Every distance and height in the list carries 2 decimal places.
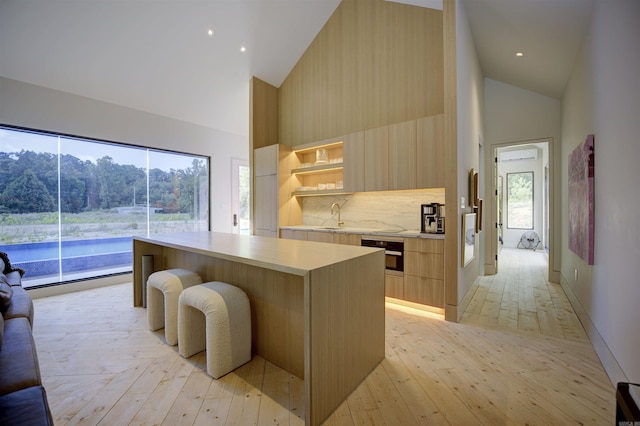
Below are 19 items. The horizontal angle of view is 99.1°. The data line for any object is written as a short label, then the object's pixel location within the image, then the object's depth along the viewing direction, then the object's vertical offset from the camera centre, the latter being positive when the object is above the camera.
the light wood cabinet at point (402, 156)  3.23 +0.66
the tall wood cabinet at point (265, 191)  4.53 +0.32
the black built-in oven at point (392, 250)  3.17 -0.47
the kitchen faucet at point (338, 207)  4.21 -0.05
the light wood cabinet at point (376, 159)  3.48 +0.66
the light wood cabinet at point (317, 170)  4.16 +0.63
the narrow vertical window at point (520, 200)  8.27 +0.29
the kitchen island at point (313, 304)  1.42 -0.61
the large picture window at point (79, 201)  3.52 +0.14
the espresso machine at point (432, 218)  3.17 -0.10
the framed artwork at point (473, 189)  3.53 +0.28
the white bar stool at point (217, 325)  1.86 -0.83
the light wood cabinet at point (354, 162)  3.73 +0.67
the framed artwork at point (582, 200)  2.32 +0.09
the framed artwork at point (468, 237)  3.01 -0.33
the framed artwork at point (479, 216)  3.99 -0.10
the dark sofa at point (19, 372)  0.88 -0.65
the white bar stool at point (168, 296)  2.30 -0.77
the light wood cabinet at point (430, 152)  3.02 +0.65
